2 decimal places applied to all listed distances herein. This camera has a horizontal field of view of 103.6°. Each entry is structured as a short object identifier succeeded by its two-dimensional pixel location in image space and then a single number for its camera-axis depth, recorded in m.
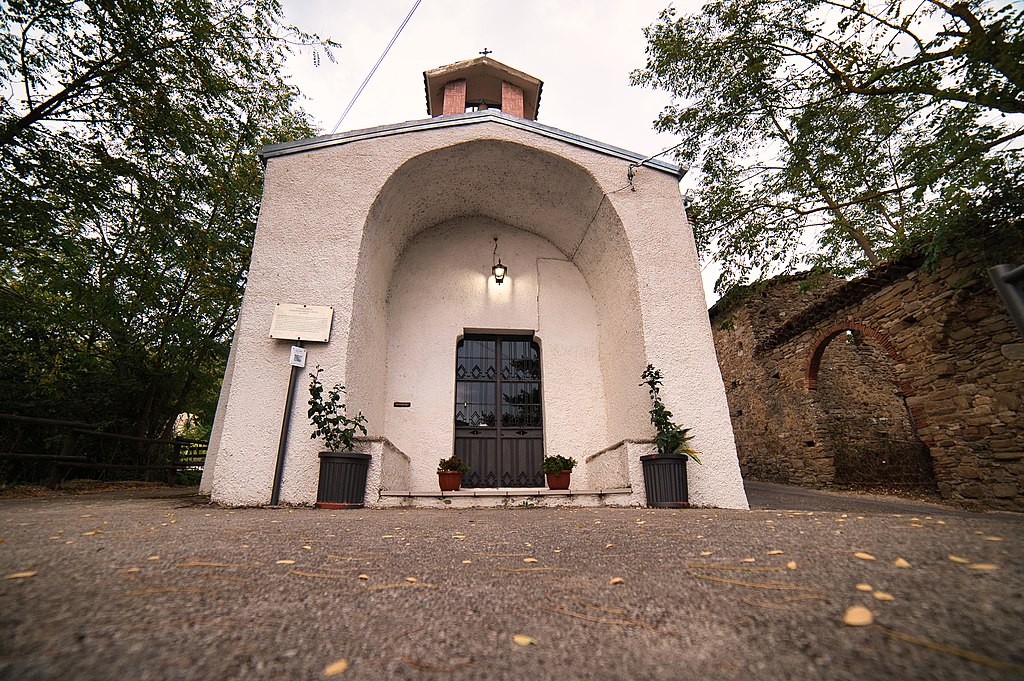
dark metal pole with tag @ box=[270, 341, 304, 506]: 3.99
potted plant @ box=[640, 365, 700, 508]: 4.30
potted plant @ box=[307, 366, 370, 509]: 4.01
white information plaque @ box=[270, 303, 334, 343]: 4.41
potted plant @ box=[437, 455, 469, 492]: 5.09
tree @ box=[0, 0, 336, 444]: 5.09
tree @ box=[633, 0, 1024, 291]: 4.56
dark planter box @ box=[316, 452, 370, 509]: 3.99
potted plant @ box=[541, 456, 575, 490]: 5.34
